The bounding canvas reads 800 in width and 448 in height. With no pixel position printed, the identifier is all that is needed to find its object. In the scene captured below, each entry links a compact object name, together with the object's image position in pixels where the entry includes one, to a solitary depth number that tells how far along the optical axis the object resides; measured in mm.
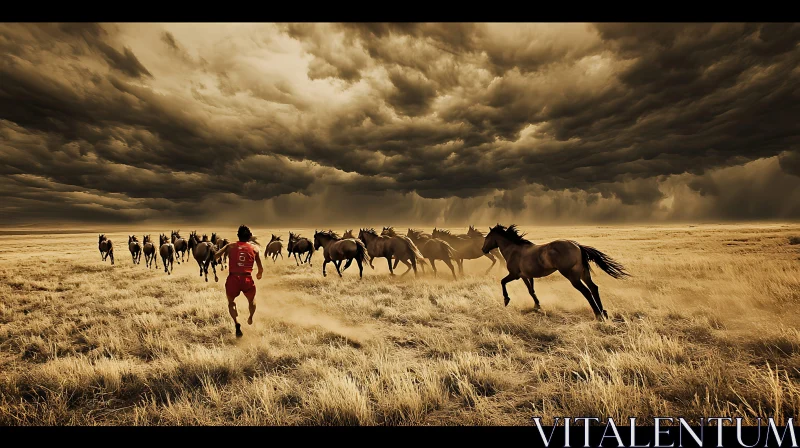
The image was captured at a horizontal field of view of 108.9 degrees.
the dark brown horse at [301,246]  20938
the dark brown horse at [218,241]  16930
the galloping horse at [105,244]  23538
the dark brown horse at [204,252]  15344
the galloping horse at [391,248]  15344
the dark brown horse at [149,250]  20403
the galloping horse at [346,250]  15109
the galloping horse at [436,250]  15348
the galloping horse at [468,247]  16172
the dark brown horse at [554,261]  7172
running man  6316
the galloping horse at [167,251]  18133
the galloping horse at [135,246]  22359
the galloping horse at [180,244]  20781
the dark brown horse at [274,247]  22625
